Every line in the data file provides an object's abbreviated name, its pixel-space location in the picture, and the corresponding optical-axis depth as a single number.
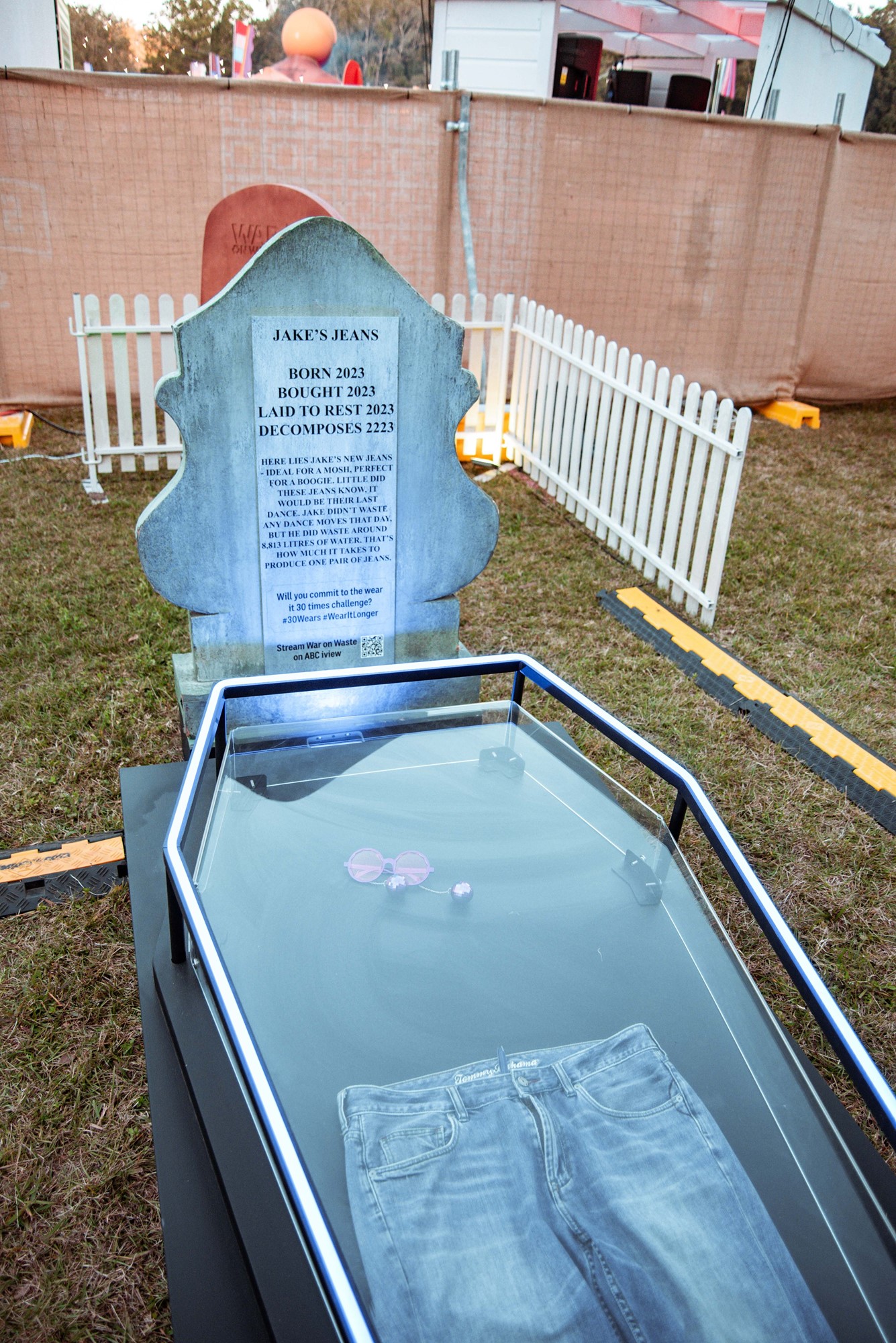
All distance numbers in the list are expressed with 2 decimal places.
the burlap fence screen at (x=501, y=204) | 7.33
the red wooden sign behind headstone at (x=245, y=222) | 4.54
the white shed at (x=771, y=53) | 10.16
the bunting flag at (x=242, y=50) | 13.24
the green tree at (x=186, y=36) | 34.41
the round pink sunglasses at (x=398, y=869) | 2.38
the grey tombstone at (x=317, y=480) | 3.11
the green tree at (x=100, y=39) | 32.84
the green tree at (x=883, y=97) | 23.67
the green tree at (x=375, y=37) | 36.22
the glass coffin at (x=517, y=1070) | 1.48
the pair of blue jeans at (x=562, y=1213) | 1.45
